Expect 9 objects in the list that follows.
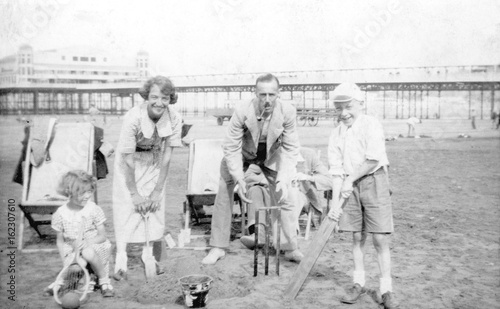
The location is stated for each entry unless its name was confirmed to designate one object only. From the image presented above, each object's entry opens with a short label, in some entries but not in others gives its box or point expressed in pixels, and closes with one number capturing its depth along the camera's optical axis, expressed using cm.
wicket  411
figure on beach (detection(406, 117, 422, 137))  2275
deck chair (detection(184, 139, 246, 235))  569
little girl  368
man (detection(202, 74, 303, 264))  453
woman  422
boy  359
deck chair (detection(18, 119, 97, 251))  507
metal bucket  341
